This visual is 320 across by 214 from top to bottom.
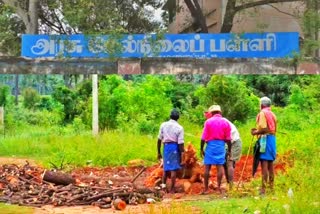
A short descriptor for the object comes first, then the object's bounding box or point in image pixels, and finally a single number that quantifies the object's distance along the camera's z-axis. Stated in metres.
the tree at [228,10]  18.89
